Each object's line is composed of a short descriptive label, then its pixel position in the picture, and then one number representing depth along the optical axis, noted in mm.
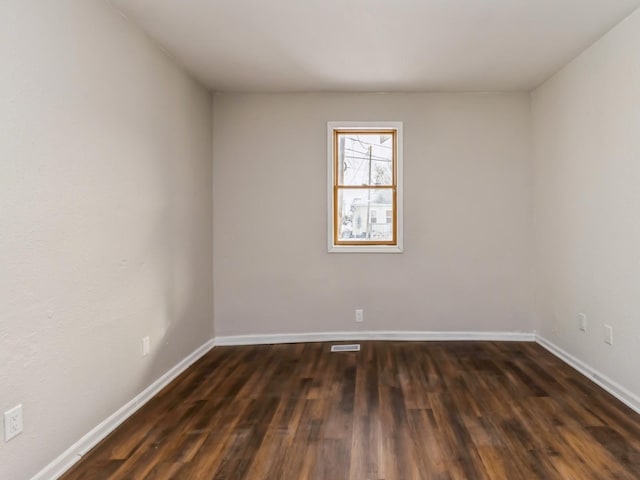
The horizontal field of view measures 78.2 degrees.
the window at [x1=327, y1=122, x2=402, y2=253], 4242
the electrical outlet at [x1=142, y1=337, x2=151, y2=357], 2791
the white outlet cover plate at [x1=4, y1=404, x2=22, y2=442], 1670
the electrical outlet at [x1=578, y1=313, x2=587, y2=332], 3223
